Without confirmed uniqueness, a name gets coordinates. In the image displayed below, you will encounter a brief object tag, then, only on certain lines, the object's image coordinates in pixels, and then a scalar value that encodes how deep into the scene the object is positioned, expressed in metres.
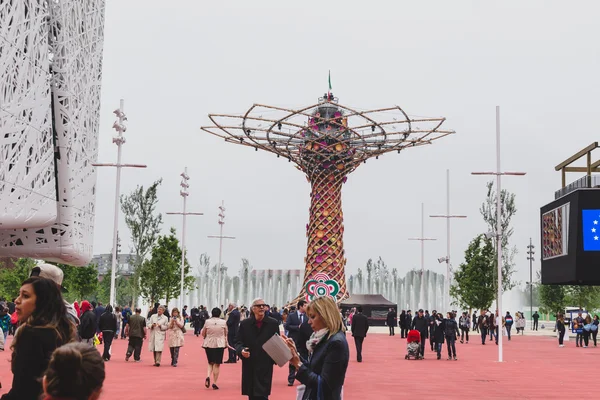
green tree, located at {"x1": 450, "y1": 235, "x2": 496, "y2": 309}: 54.88
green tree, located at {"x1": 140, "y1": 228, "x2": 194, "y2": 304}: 51.28
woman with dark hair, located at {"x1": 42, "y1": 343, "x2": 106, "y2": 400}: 3.33
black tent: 60.12
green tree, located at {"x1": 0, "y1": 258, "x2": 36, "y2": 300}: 60.03
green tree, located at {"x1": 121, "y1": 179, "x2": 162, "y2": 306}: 51.81
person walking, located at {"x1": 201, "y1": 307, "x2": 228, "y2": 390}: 15.34
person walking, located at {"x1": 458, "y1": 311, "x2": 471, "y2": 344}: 38.41
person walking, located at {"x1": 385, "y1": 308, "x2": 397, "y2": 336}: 45.22
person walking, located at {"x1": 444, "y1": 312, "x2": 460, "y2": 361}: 25.20
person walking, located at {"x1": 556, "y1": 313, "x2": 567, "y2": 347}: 34.47
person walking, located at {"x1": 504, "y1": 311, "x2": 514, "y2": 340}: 40.94
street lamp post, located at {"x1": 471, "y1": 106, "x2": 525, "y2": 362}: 26.72
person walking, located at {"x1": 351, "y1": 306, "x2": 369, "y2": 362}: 22.52
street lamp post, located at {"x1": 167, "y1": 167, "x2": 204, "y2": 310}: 47.53
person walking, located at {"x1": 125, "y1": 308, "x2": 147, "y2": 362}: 21.88
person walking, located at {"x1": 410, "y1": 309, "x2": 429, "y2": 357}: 26.10
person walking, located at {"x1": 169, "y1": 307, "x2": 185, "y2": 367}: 20.31
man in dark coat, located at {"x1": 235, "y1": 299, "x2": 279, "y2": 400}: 9.75
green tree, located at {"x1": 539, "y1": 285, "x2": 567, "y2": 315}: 73.44
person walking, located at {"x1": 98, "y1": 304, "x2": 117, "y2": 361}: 22.14
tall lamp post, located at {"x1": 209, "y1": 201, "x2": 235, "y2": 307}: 59.56
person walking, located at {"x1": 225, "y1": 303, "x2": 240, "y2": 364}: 20.05
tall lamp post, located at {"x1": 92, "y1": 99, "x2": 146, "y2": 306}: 32.25
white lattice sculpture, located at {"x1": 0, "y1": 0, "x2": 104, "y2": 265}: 37.88
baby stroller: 24.80
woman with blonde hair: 5.84
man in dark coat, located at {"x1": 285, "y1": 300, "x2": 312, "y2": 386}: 14.62
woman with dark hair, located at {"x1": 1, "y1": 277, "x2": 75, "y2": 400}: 4.59
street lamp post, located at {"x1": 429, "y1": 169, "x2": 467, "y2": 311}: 52.69
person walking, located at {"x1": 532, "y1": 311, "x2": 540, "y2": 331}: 54.71
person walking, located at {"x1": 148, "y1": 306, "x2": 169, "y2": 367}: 20.48
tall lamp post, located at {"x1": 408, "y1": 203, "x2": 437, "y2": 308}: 66.44
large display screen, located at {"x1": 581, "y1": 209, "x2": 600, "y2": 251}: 24.05
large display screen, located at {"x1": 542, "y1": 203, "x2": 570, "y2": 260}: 25.31
